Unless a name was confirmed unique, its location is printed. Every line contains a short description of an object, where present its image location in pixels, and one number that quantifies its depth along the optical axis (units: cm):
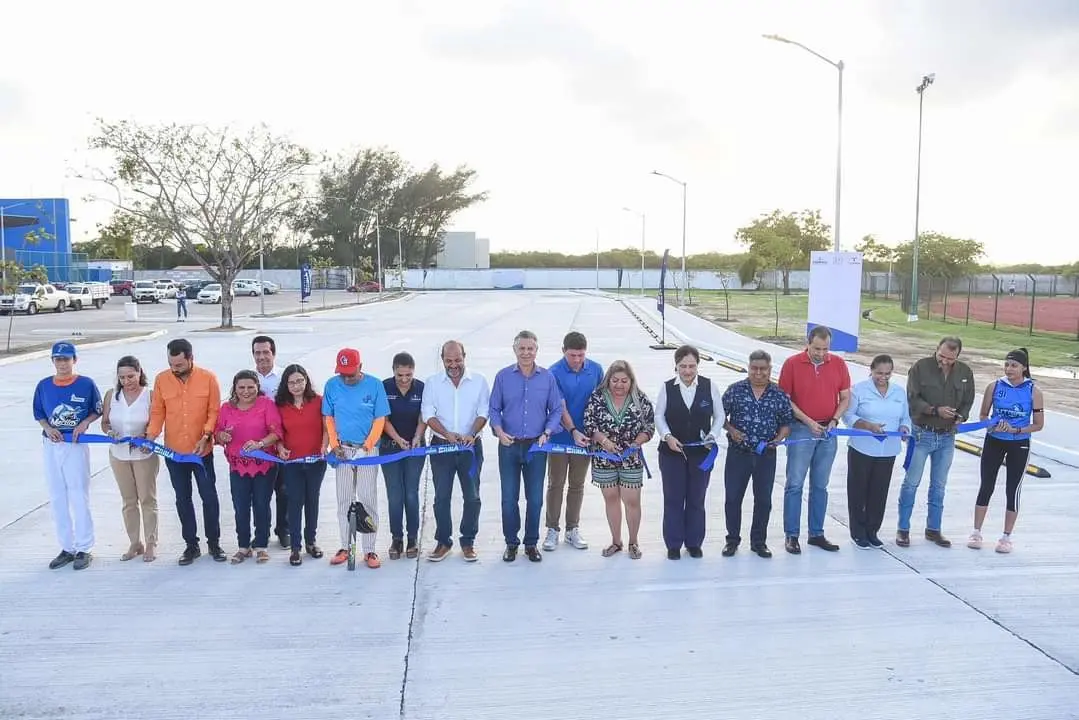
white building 11581
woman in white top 641
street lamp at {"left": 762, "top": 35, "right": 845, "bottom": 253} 2212
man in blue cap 636
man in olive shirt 671
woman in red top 641
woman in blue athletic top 666
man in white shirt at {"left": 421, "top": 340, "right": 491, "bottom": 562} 646
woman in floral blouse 648
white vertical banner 2033
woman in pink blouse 630
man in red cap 633
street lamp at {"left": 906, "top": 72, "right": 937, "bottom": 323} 3728
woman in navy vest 652
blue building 6050
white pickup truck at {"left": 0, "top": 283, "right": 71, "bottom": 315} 4006
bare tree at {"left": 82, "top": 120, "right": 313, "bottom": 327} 3203
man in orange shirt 639
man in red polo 671
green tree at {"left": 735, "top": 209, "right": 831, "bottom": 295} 7756
